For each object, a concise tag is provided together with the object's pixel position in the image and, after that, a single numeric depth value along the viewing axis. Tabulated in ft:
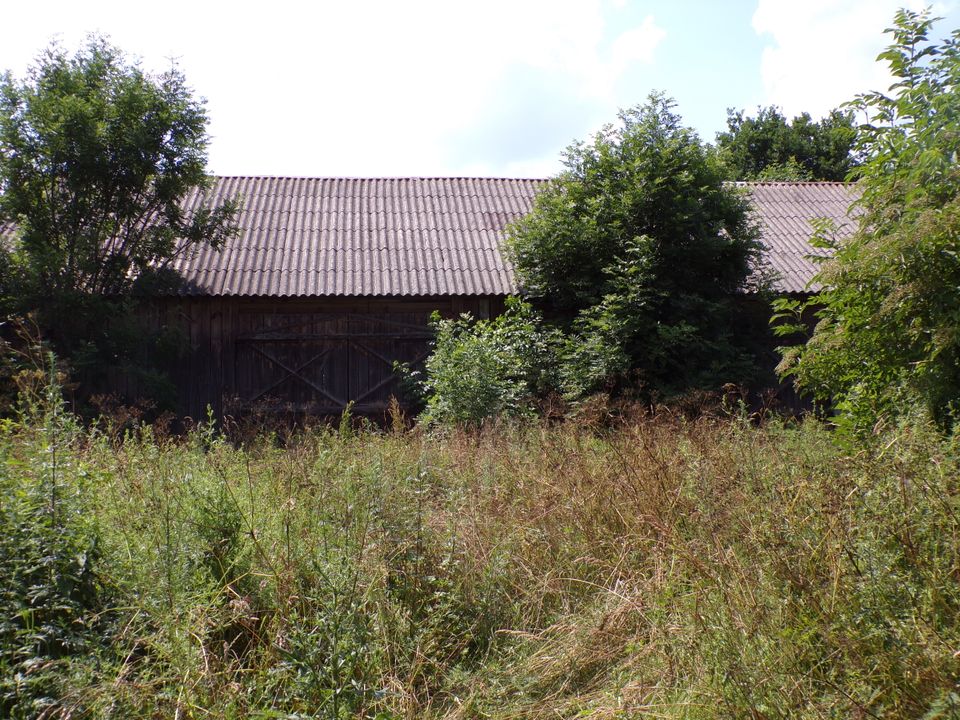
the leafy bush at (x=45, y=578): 10.09
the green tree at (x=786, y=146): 95.94
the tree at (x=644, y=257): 35.65
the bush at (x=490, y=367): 31.30
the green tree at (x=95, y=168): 34.68
